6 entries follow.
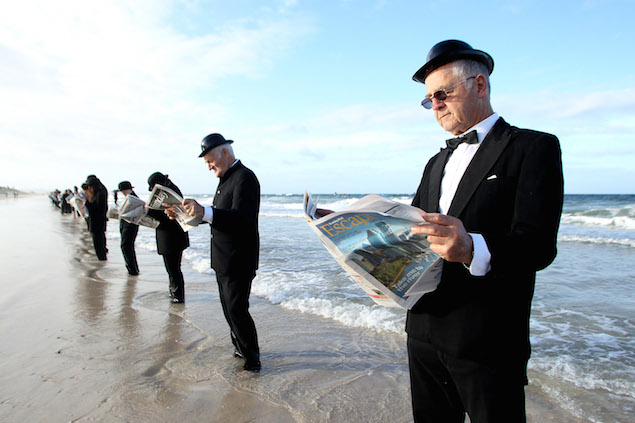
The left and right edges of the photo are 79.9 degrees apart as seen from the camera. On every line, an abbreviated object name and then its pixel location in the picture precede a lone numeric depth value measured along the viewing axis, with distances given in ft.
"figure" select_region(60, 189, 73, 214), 96.82
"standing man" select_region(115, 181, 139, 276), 26.37
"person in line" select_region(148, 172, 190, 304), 19.74
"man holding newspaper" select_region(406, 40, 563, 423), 4.05
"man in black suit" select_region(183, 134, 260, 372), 11.44
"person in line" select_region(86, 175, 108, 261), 30.07
